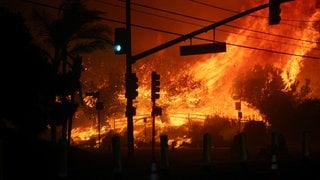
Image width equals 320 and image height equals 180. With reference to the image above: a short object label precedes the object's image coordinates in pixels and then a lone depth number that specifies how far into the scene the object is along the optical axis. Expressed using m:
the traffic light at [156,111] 33.41
